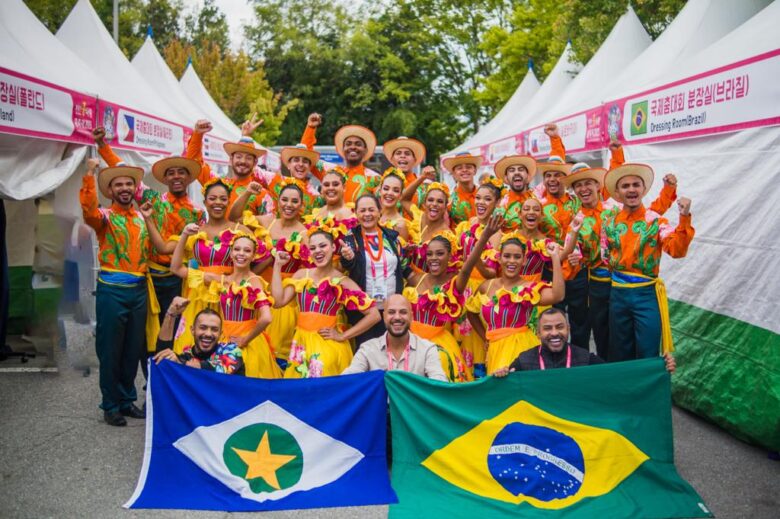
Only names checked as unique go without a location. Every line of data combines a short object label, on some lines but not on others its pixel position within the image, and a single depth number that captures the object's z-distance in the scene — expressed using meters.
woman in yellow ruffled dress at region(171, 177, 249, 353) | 5.41
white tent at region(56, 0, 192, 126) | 8.88
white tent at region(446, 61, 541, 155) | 17.44
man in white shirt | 4.68
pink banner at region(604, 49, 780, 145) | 4.91
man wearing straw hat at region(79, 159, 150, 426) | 5.50
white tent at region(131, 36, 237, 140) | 11.84
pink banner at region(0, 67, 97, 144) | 5.32
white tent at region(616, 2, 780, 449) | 5.03
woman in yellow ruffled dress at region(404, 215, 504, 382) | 5.18
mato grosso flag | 4.11
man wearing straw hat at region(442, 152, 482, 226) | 7.05
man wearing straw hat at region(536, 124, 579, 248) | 6.49
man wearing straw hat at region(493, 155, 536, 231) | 6.37
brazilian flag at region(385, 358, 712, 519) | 3.96
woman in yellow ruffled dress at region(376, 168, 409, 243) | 5.97
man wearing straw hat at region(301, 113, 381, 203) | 6.89
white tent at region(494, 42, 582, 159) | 14.38
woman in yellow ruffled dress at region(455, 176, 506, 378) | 5.66
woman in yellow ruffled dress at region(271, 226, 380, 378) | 5.04
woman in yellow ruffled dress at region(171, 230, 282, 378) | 5.03
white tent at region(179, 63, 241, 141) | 13.75
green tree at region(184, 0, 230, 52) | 45.75
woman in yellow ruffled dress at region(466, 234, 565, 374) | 5.04
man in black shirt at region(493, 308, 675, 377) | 4.54
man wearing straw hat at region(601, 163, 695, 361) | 5.20
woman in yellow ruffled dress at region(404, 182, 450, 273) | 5.97
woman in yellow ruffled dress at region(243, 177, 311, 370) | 5.61
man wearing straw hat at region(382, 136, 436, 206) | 7.12
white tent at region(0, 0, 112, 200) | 5.80
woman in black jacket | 5.35
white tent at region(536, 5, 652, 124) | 11.33
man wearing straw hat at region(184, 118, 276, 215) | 6.59
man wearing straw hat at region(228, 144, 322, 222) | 6.78
